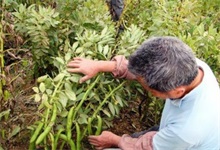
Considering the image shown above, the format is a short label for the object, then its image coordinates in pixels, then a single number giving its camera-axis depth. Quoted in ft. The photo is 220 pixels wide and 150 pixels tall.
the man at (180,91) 4.61
